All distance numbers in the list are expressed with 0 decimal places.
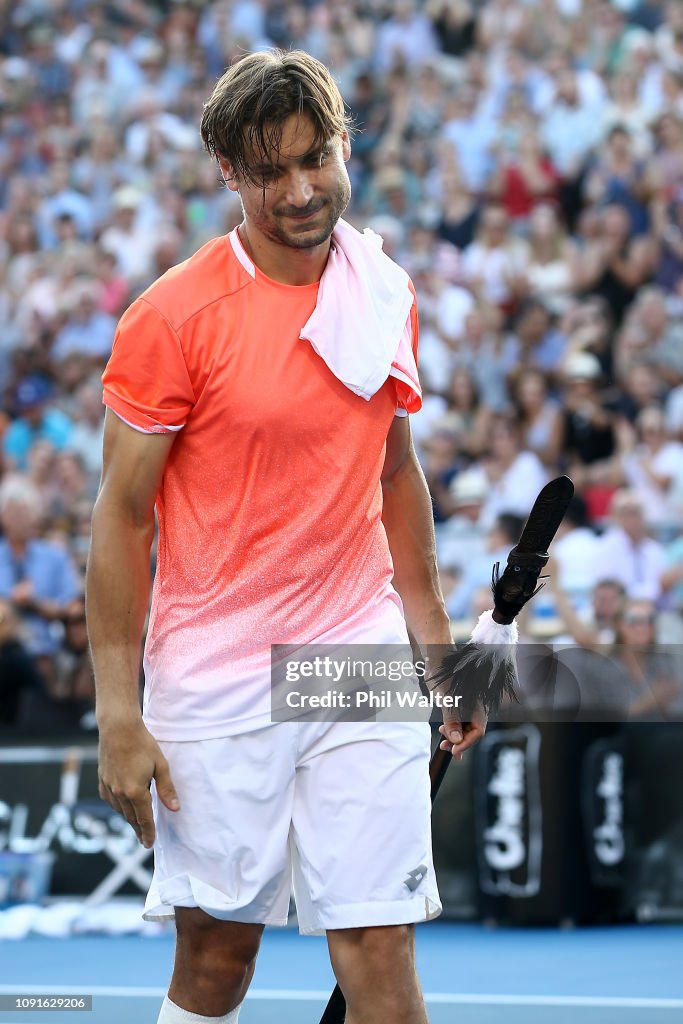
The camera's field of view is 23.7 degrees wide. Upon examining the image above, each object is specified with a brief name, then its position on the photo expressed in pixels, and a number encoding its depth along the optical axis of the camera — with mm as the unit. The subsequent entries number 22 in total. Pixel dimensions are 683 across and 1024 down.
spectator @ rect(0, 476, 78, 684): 10438
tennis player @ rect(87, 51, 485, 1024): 3180
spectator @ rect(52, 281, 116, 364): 13414
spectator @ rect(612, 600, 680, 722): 8555
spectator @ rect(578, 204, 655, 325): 11727
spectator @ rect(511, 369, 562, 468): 10727
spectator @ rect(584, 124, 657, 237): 12133
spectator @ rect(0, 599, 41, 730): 9680
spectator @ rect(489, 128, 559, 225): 12883
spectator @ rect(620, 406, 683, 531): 10164
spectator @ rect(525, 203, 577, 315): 12188
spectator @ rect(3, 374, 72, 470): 12766
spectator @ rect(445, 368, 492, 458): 11250
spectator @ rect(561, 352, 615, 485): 10562
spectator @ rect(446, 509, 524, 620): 9500
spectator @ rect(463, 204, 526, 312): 12383
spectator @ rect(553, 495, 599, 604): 9664
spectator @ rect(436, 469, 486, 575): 10046
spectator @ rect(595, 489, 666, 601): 9586
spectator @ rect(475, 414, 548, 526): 10586
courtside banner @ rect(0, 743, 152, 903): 8758
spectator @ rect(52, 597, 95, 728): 9430
